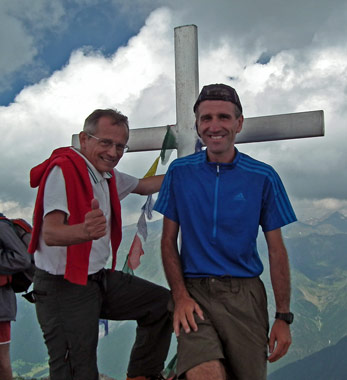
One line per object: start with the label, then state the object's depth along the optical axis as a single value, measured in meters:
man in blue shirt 3.26
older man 3.45
